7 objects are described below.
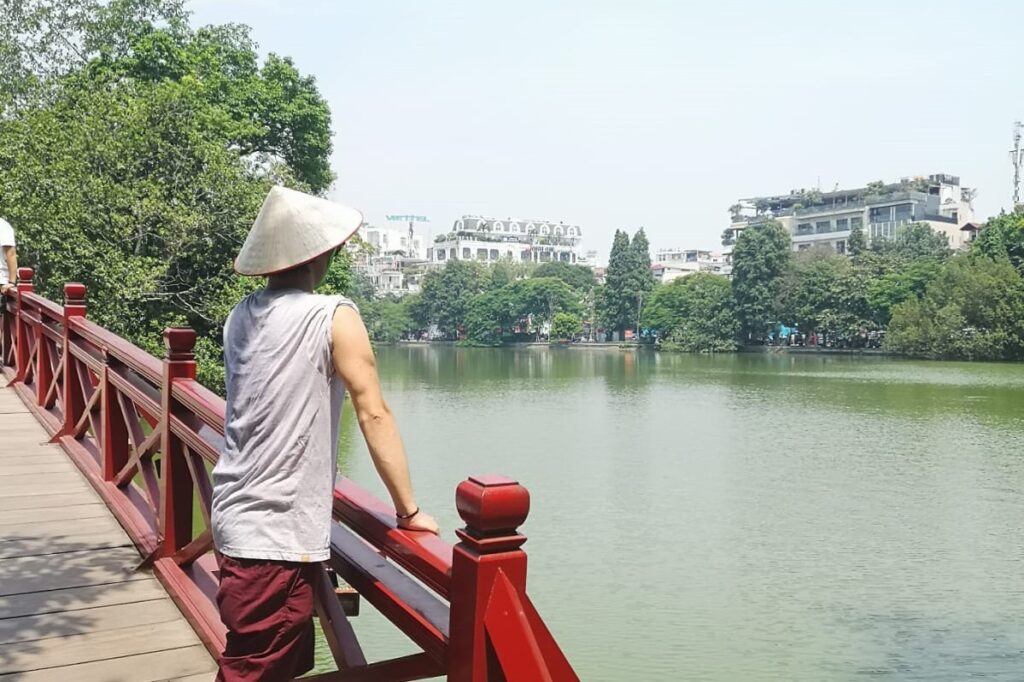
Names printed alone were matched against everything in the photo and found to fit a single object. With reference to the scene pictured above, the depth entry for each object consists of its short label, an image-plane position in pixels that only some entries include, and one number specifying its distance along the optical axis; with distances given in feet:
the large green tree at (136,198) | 39.52
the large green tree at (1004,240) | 125.08
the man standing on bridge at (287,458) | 5.19
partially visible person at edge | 20.36
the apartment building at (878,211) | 215.10
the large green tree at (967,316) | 118.93
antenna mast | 179.11
